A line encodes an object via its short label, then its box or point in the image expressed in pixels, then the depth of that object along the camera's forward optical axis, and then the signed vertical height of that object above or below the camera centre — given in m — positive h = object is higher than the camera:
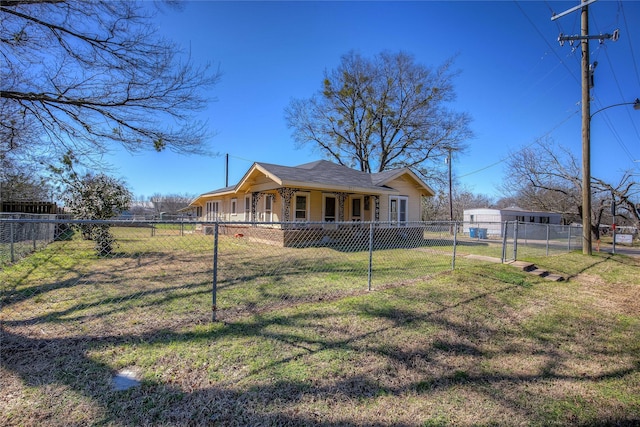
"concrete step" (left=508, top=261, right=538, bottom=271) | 7.73 -1.16
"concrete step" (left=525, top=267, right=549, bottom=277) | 7.32 -1.25
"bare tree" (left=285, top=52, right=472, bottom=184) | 23.91 +8.80
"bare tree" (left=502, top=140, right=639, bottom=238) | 18.92 +2.16
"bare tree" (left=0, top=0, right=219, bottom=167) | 5.57 +2.67
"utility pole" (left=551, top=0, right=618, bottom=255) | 10.77 +3.91
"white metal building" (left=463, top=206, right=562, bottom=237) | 26.56 +0.44
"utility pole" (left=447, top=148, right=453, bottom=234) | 24.38 +2.74
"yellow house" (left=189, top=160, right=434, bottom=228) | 12.85 +1.19
